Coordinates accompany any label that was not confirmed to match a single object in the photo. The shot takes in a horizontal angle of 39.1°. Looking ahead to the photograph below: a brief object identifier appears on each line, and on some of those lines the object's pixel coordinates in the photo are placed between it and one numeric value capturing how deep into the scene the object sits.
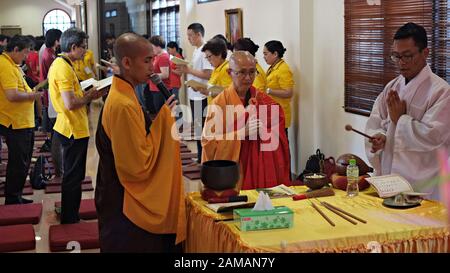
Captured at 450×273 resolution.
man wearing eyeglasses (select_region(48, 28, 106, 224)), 4.72
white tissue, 2.50
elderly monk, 3.44
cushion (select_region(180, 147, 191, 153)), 8.55
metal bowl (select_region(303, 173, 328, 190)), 2.98
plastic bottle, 2.90
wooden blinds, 4.19
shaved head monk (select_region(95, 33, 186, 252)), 2.67
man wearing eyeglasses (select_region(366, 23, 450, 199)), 3.08
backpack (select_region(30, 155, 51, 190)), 6.52
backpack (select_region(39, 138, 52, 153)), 8.38
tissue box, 2.43
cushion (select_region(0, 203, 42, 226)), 5.20
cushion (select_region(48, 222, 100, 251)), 4.54
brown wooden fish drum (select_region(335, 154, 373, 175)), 3.05
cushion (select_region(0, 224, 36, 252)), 4.51
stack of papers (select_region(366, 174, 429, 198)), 2.82
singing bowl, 2.81
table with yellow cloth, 2.32
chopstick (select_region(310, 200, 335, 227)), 2.49
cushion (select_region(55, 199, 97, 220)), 5.32
